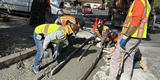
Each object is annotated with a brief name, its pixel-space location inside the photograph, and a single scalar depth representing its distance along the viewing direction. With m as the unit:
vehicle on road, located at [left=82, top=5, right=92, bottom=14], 21.97
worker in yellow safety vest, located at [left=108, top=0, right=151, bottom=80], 2.90
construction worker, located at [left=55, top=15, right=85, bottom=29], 4.82
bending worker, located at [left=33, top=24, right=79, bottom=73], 3.01
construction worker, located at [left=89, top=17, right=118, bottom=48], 5.35
